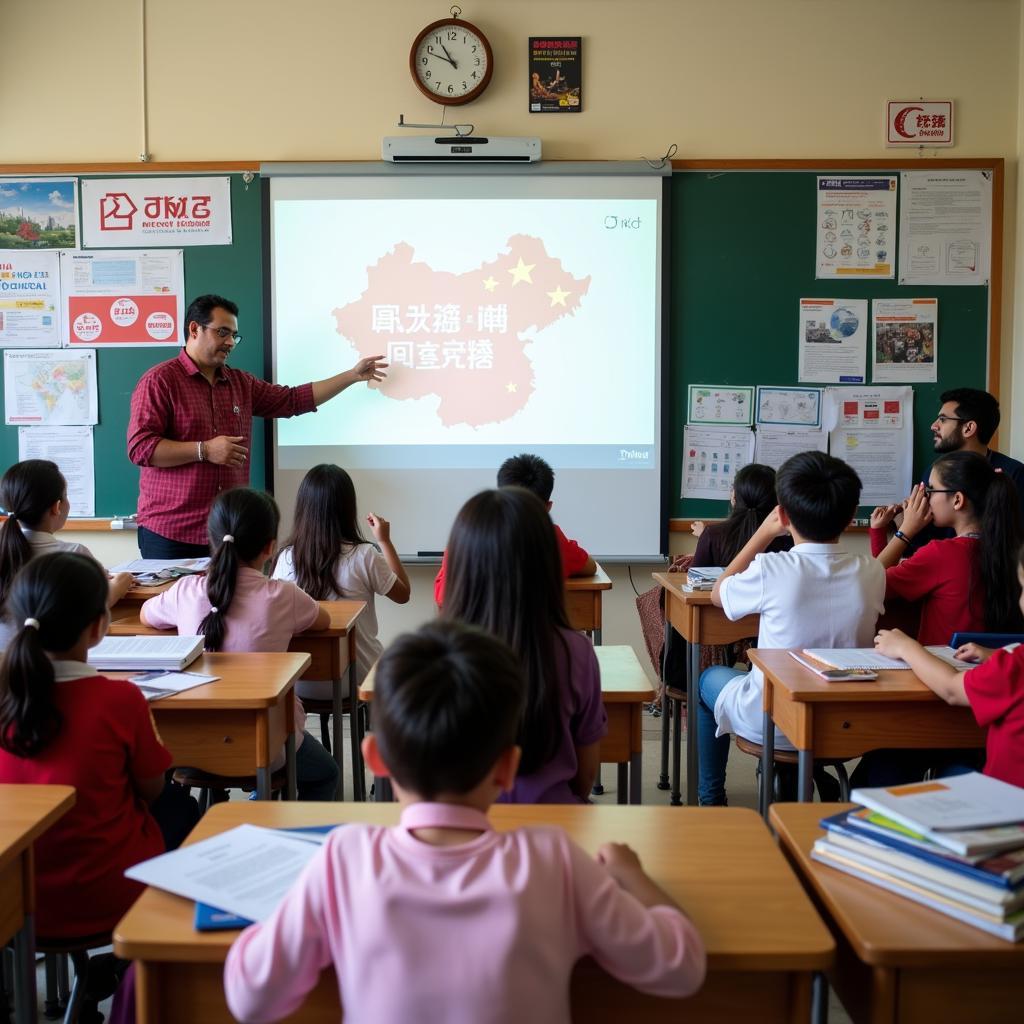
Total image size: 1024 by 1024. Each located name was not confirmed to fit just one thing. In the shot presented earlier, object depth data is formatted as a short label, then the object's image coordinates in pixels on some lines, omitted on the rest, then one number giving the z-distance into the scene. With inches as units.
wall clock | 169.9
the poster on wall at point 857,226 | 174.1
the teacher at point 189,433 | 159.0
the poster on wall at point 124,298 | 175.2
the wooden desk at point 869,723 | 86.3
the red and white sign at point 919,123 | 173.9
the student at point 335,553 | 122.8
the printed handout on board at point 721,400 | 177.8
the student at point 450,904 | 38.2
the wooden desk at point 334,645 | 110.0
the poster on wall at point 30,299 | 175.3
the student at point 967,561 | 104.1
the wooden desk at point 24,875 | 56.1
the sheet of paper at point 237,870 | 45.9
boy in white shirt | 101.4
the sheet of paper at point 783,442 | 177.8
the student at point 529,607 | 60.5
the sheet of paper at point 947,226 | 173.6
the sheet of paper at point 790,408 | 177.8
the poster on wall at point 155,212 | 173.8
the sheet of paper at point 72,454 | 178.1
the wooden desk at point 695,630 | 121.0
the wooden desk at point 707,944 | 43.4
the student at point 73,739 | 66.1
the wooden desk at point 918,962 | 43.6
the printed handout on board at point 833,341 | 176.6
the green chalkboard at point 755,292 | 174.7
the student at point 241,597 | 99.3
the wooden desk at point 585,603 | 136.5
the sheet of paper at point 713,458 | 177.8
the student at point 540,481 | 136.3
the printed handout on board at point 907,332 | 176.4
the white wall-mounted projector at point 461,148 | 169.6
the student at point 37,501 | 102.7
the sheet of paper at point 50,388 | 177.2
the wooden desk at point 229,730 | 83.9
